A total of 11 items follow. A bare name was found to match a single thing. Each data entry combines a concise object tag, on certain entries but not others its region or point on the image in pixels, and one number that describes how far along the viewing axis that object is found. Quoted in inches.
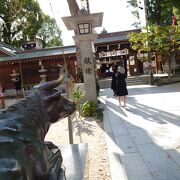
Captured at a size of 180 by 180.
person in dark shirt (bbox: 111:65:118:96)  318.5
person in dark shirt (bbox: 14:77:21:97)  500.0
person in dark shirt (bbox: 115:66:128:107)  255.9
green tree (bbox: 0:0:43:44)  788.6
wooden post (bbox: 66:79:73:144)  123.5
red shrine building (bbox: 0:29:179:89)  594.5
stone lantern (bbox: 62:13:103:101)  259.6
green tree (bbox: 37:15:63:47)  1042.0
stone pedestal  64.0
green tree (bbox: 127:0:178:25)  644.1
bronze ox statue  38.1
